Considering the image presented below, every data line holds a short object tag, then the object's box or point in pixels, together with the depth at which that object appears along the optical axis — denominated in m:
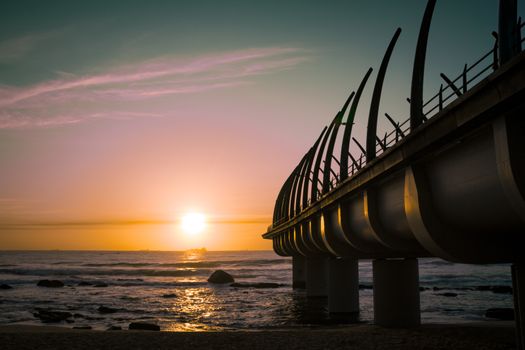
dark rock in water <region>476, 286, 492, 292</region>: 60.78
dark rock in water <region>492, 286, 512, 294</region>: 57.53
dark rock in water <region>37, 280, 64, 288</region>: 73.25
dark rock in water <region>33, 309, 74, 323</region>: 34.42
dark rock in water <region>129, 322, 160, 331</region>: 27.84
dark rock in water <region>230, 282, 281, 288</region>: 70.44
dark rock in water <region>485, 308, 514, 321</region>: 33.62
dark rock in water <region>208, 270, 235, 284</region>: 80.62
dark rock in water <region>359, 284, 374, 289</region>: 62.88
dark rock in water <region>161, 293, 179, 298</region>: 56.72
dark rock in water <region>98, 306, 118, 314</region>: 40.34
